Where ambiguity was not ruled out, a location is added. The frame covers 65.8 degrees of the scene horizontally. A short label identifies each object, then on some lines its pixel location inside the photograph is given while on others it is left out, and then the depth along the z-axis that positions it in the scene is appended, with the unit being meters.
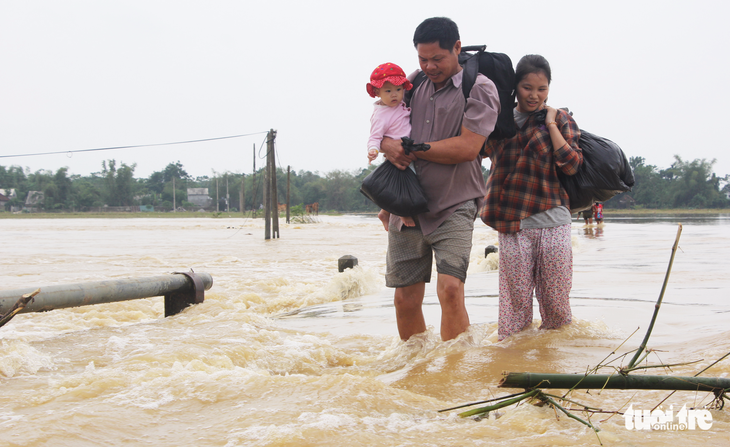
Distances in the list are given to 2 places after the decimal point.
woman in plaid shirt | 3.00
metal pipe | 3.43
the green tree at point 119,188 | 96.06
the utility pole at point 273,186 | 20.48
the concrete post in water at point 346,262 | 7.30
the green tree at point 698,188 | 72.50
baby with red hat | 2.94
